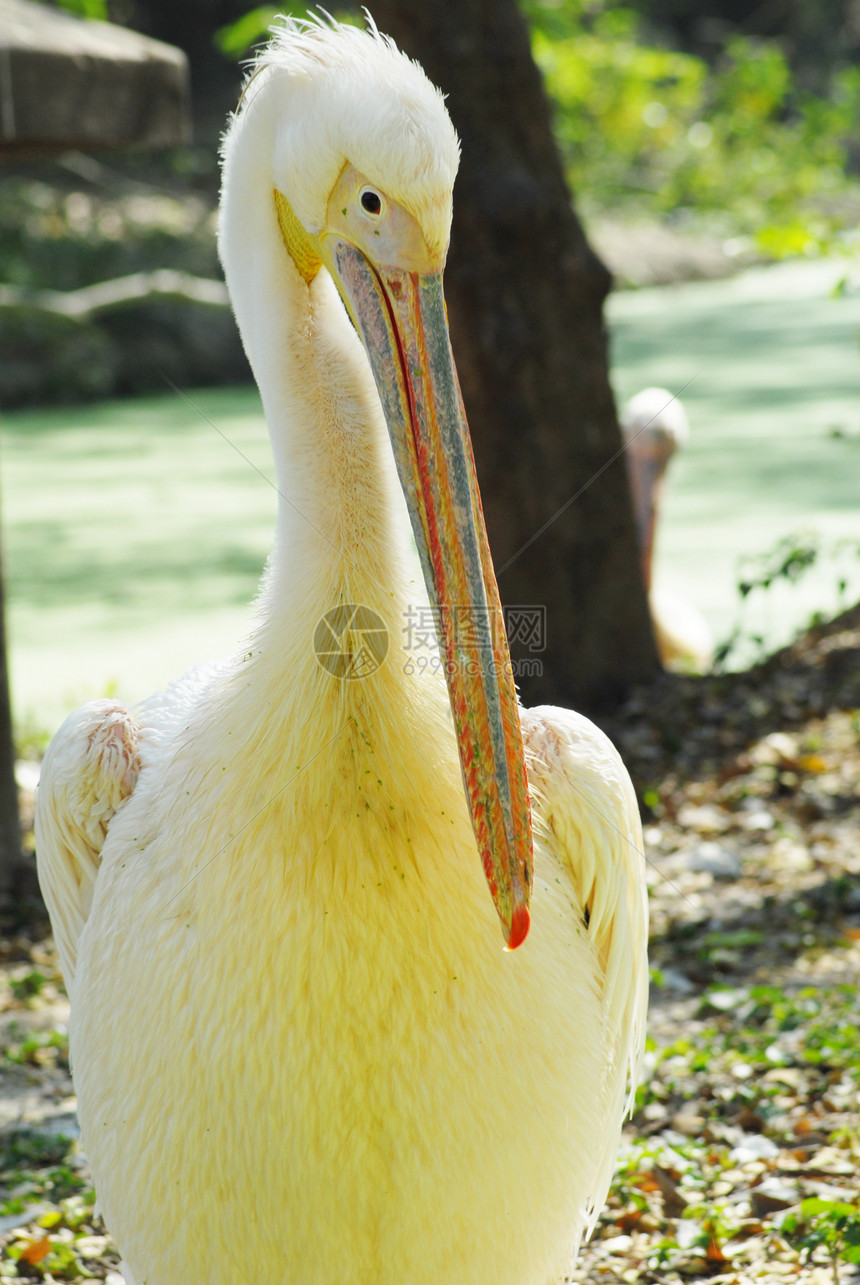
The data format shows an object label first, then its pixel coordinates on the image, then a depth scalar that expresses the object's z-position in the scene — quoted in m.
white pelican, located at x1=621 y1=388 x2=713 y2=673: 10.96
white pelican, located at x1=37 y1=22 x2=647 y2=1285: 3.53
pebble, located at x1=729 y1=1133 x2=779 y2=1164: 5.27
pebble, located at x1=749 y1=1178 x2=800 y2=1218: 4.95
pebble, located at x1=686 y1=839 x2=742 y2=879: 7.56
